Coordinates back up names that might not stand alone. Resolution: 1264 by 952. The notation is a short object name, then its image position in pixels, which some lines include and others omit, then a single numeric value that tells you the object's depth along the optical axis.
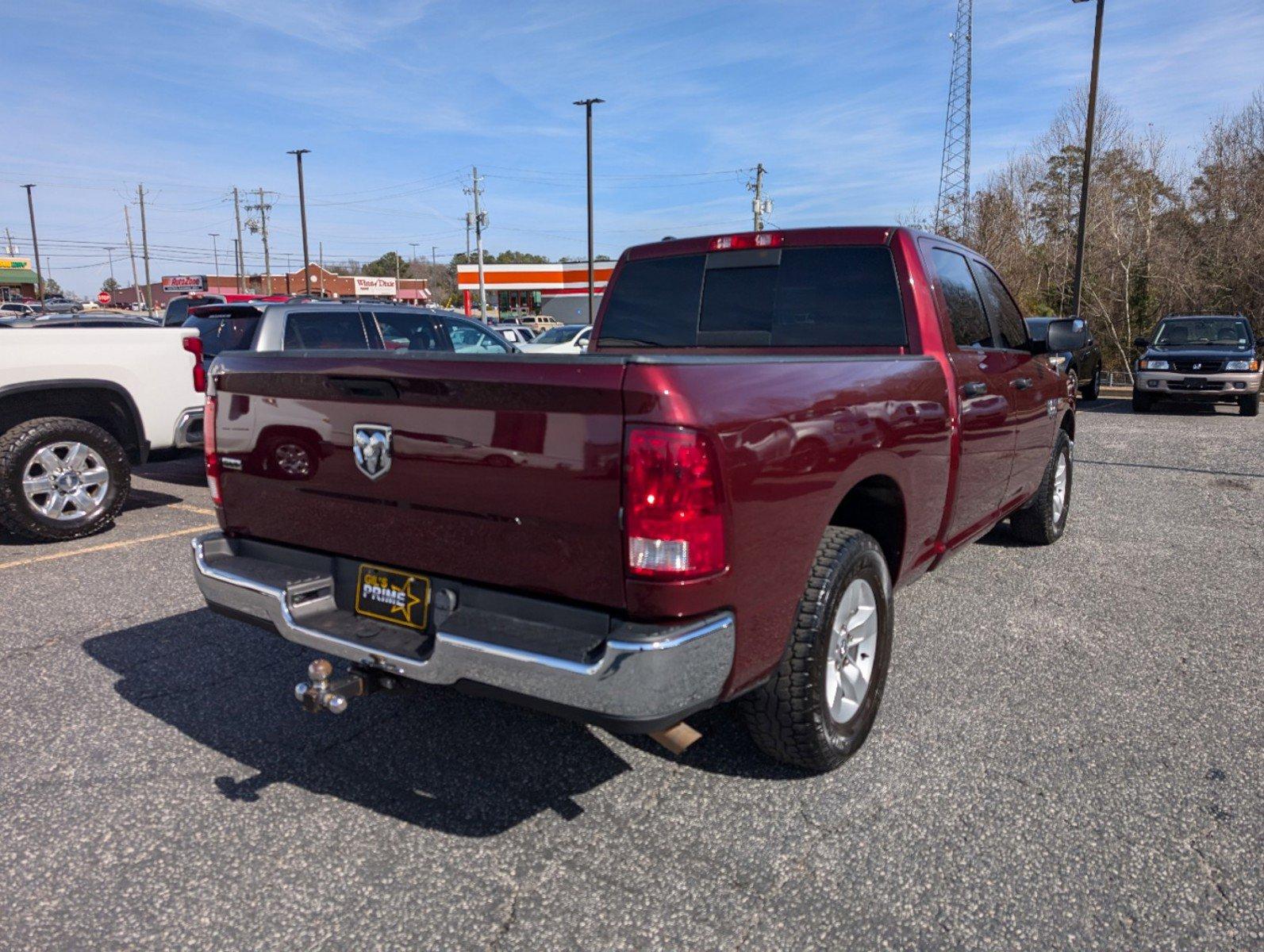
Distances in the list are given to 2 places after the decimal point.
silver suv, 7.39
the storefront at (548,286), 72.25
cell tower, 33.53
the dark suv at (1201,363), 15.09
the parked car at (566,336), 19.78
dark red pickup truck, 2.30
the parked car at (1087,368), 15.30
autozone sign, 92.23
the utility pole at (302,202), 47.84
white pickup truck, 6.33
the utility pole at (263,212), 81.38
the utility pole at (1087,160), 20.50
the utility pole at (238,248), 77.65
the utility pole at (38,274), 69.03
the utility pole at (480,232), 54.36
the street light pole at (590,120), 35.69
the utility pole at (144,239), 76.62
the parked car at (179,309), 14.71
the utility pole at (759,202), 53.50
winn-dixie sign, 86.88
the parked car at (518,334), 27.68
